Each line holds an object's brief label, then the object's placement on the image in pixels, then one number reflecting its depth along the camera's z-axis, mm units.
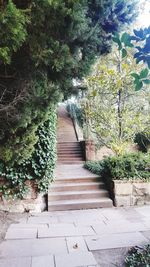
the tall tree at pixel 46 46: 1748
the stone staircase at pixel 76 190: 3985
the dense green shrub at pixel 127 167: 4272
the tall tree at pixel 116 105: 5387
